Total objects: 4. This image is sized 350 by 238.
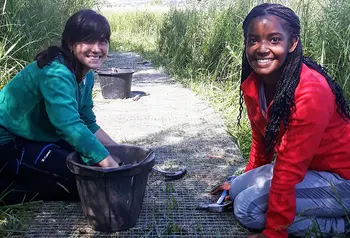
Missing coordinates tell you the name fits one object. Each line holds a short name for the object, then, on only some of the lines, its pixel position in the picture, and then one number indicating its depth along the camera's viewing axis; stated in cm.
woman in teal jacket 218
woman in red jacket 197
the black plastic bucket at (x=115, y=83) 541
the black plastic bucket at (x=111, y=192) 203
